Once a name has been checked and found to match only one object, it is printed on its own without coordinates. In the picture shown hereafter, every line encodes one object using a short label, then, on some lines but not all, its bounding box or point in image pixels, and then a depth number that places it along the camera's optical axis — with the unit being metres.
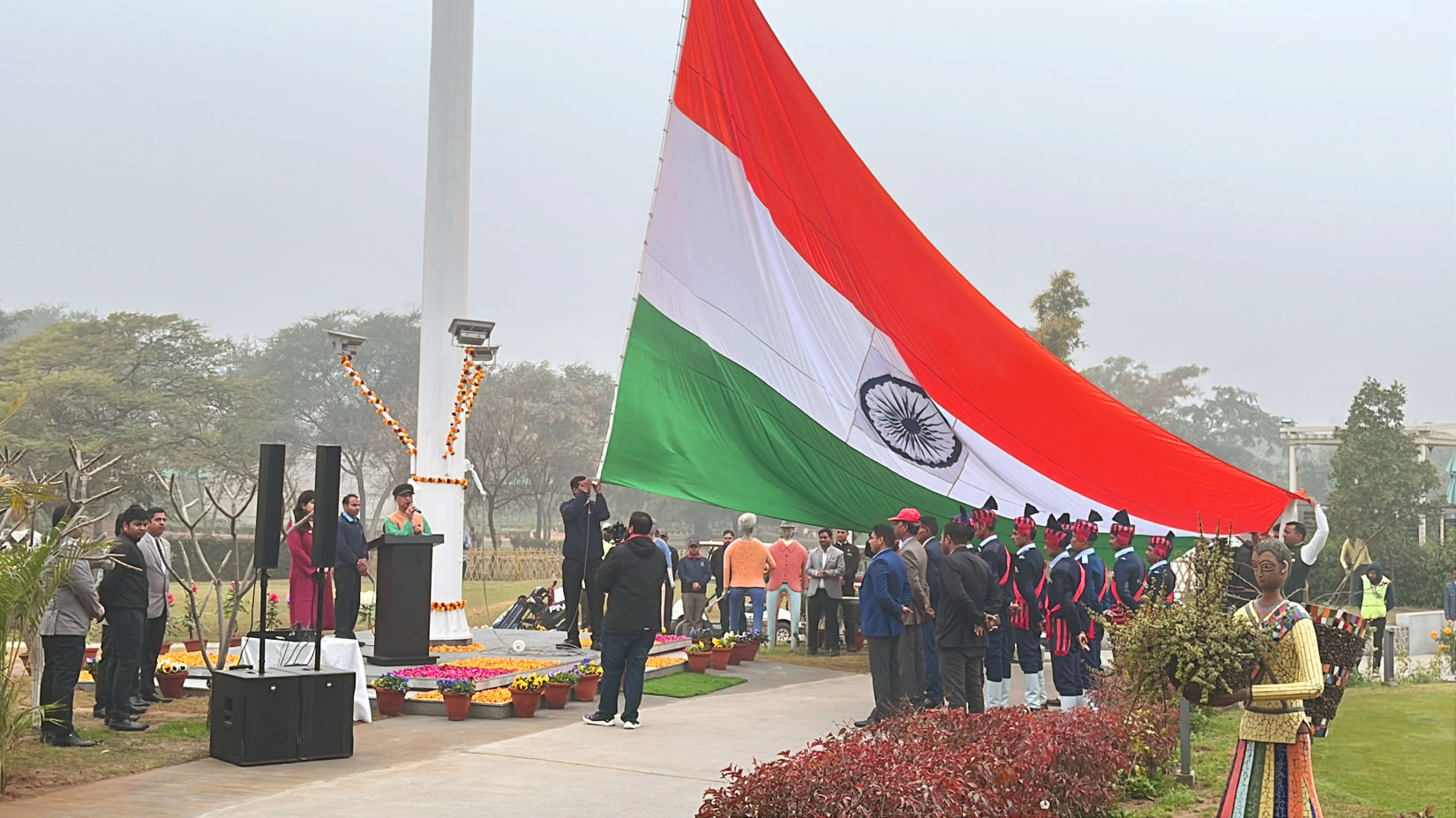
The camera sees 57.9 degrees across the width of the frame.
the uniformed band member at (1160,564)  11.19
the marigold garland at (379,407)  15.01
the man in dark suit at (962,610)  10.77
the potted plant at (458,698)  10.73
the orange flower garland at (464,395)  15.26
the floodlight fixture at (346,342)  15.01
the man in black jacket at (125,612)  9.98
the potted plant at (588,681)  11.81
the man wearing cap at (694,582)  17.61
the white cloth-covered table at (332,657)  9.79
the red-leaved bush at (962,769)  5.99
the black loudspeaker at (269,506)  8.95
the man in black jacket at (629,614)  10.35
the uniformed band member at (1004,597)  11.62
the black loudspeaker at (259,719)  8.74
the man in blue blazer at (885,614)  10.45
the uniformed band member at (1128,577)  11.74
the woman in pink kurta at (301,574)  12.57
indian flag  13.12
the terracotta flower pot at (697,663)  14.16
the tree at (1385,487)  32.00
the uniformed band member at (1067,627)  11.03
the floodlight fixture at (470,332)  14.96
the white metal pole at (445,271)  15.30
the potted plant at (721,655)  14.55
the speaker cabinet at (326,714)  8.93
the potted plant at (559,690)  11.47
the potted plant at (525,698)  10.99
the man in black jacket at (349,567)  12.79
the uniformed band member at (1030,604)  11.32
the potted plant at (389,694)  11.16
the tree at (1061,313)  39.69
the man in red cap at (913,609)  10.79
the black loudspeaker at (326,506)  9.35
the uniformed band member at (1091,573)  11.12
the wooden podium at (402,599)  12.72
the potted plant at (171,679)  11.81
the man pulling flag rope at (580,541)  14.02
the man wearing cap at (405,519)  13.52
